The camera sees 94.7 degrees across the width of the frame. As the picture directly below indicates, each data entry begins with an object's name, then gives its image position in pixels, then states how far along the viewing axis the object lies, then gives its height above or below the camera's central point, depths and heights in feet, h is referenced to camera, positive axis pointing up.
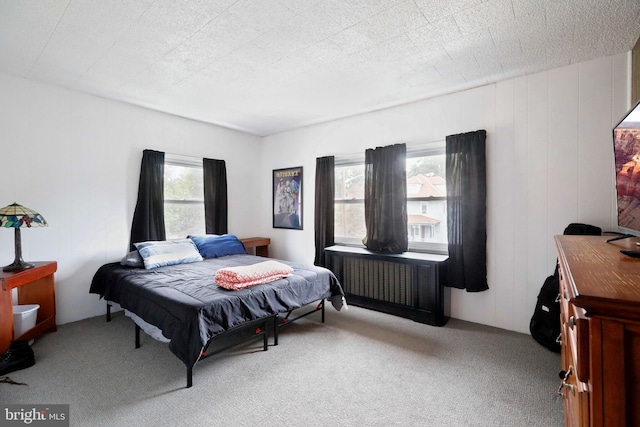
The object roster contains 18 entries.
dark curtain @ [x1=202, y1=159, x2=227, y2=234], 14.66 +1.07
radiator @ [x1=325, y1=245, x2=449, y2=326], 10.46 -2.65
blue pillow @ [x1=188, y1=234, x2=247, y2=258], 12.98 -1.28
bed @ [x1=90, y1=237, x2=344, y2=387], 6.96 -2.30
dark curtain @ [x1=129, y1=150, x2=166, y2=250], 12.28 +0.68
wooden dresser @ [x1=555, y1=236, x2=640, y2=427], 2.18 -1.06
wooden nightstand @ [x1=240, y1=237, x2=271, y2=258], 15.52 -1.49
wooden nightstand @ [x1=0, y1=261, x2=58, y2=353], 7.97 -2.41
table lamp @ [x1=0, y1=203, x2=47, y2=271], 8.22 -0.02
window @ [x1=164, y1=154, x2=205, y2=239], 13.65 +0.98
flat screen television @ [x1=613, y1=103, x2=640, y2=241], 4.25 +0.62
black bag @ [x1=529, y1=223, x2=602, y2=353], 8.23 -2.87
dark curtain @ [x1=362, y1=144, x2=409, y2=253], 11.96 +0.63
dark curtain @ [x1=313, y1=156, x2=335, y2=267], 14.21 +0.48
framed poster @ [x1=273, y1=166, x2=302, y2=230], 15.79 +0.97
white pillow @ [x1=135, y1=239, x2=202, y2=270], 10.90 -1.35
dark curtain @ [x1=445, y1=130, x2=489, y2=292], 10.21 +0.06
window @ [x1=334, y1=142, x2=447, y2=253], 11.53 +0.54
